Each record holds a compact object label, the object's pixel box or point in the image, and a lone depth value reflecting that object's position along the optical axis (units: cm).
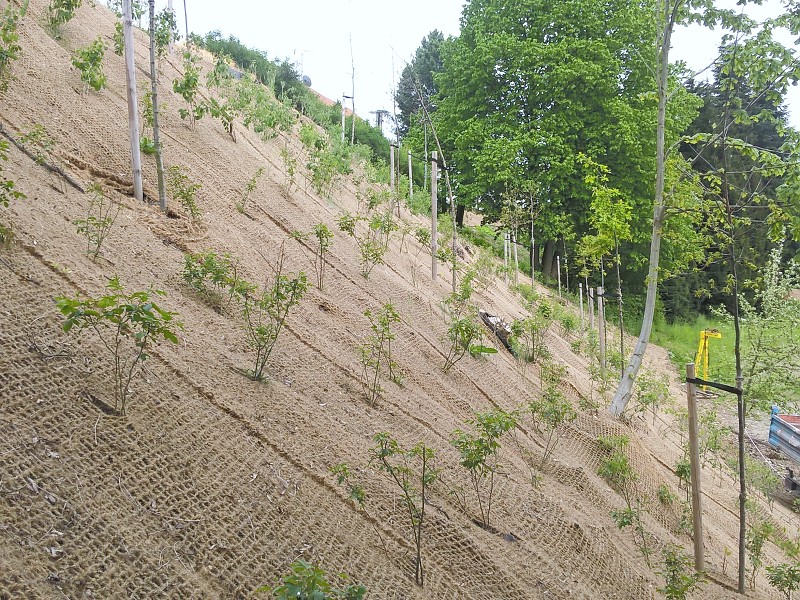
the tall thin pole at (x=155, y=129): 596
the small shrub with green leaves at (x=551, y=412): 667
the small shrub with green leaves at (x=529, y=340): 971
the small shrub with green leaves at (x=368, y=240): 829
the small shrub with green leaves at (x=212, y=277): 508
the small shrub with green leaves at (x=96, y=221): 479
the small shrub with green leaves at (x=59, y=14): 863
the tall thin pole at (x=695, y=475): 535
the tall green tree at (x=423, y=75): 2917
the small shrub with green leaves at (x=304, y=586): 245
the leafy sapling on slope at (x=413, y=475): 377
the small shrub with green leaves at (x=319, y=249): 702
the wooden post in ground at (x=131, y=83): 598
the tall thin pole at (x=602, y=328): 1055
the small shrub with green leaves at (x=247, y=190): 761
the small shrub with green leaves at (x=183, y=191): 633
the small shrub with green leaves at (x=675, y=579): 424
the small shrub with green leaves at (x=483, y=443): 438
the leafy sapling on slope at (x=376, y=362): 554
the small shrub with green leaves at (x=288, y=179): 928
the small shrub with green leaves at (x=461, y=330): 713
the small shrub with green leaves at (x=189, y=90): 857
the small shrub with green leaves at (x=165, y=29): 969
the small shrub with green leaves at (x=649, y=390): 927
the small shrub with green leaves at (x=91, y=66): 744
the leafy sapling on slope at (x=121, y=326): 324
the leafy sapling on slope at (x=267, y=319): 462
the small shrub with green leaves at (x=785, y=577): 480
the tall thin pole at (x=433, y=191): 972
